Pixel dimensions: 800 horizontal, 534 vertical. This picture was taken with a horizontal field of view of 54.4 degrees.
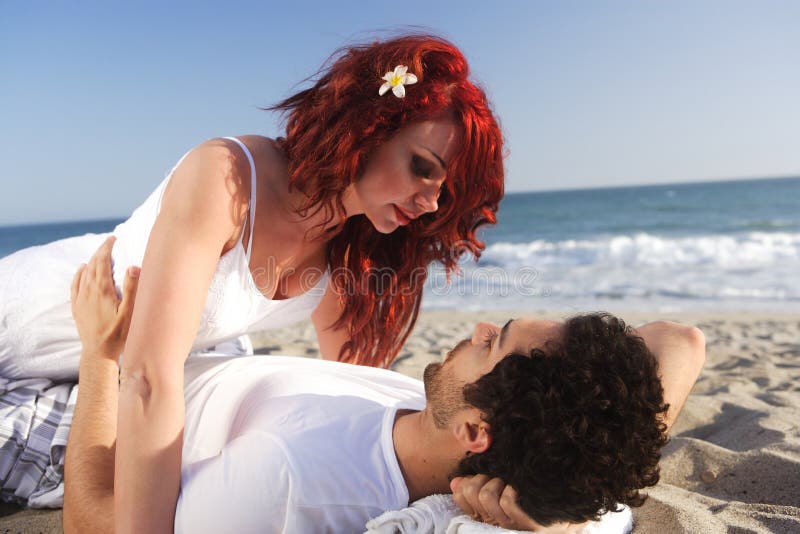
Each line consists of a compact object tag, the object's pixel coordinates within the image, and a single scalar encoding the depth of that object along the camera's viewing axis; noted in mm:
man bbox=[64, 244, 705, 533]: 845
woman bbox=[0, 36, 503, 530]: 915
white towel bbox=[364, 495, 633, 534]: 845
